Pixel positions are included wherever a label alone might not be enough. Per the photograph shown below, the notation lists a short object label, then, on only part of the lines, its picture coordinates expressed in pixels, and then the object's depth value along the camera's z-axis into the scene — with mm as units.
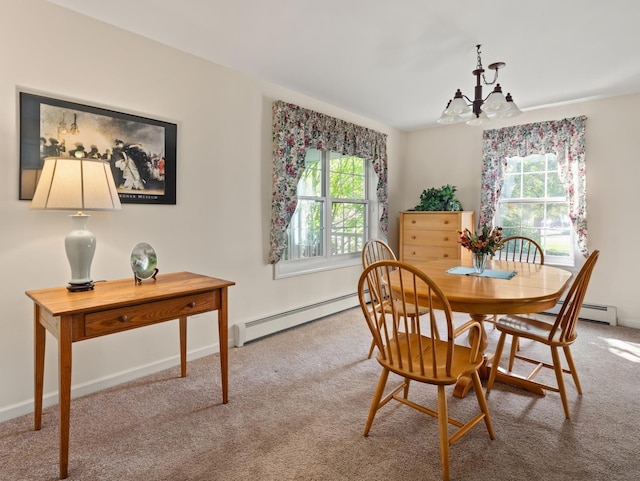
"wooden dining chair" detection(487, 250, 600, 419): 1932
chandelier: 2387
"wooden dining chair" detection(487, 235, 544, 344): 4017
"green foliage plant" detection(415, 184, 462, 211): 4438
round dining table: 1740
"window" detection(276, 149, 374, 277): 3797
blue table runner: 2312
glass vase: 2375
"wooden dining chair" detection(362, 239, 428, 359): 2652
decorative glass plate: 2051
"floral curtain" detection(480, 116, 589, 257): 3775
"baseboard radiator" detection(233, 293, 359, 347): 3068
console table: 1542
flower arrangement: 2328
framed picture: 2010
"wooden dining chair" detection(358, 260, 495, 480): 1519
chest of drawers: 4234
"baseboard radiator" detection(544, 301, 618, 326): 3664
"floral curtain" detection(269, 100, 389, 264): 3305
